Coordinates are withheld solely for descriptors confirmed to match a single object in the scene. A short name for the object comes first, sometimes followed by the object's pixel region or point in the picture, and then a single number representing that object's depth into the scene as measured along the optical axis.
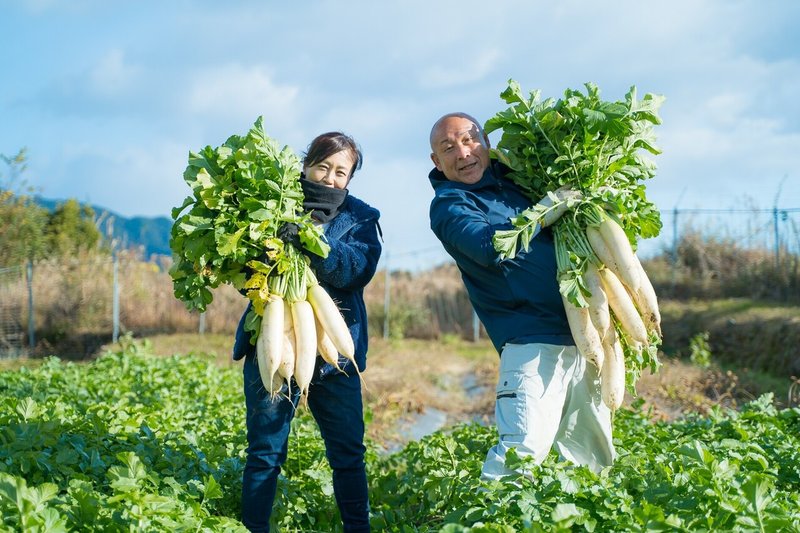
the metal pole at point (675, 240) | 14.26
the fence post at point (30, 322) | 16.41
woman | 3.34
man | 3.13
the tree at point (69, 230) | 20.77
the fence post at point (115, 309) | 15.31
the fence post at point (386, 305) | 15.37
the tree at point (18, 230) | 19.58
